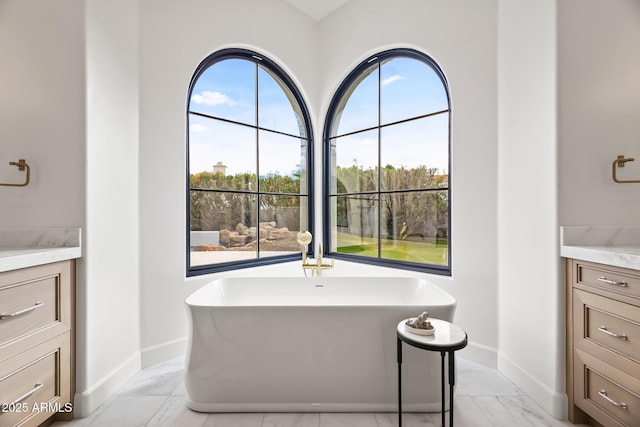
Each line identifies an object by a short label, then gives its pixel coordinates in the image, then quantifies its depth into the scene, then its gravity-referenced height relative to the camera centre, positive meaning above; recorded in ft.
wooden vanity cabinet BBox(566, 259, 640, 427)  4.32 -1.93
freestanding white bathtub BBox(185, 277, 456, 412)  5.58 -2.51
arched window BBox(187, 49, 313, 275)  8.59 +1.52
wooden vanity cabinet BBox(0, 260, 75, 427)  4.33 -1.92
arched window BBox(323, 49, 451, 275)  8.57 +1.49
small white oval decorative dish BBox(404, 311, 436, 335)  4.75 -1.70
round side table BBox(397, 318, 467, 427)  4.42 -1.80
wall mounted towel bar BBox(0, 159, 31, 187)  5.38 +0.81
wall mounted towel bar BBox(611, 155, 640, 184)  5.37 +0.84
